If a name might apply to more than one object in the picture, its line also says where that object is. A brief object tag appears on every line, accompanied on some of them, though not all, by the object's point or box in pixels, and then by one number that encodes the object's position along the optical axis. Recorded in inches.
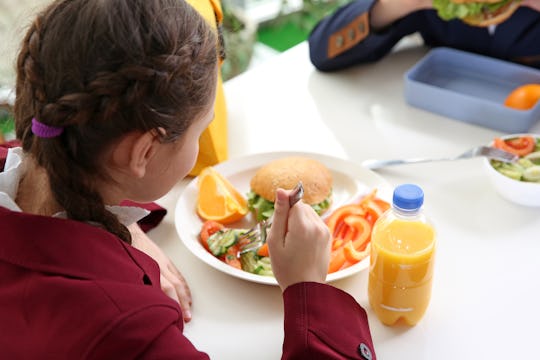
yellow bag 46.2
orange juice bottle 31.8
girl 25.0
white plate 39.0
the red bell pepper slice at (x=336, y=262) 37.7
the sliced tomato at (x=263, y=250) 38.3
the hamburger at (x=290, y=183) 42.2
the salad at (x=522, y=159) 42.1
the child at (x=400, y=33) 57.6
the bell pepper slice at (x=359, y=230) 39.1
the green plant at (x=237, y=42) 93.0
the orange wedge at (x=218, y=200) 42.4
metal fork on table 44.0
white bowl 41.3
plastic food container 49.8
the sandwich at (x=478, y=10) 55.5
